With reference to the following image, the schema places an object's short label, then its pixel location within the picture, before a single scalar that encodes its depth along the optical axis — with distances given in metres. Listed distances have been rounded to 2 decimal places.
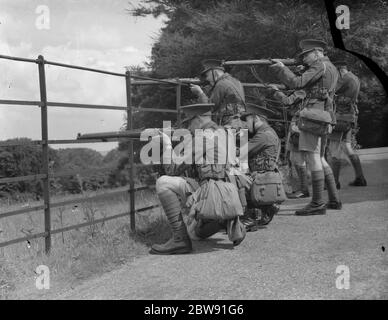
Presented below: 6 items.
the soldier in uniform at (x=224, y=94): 6.12
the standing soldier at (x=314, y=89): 6.38
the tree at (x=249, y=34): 9.35
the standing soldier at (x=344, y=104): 8.56
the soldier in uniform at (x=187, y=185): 4.86
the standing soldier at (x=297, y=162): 8.34
